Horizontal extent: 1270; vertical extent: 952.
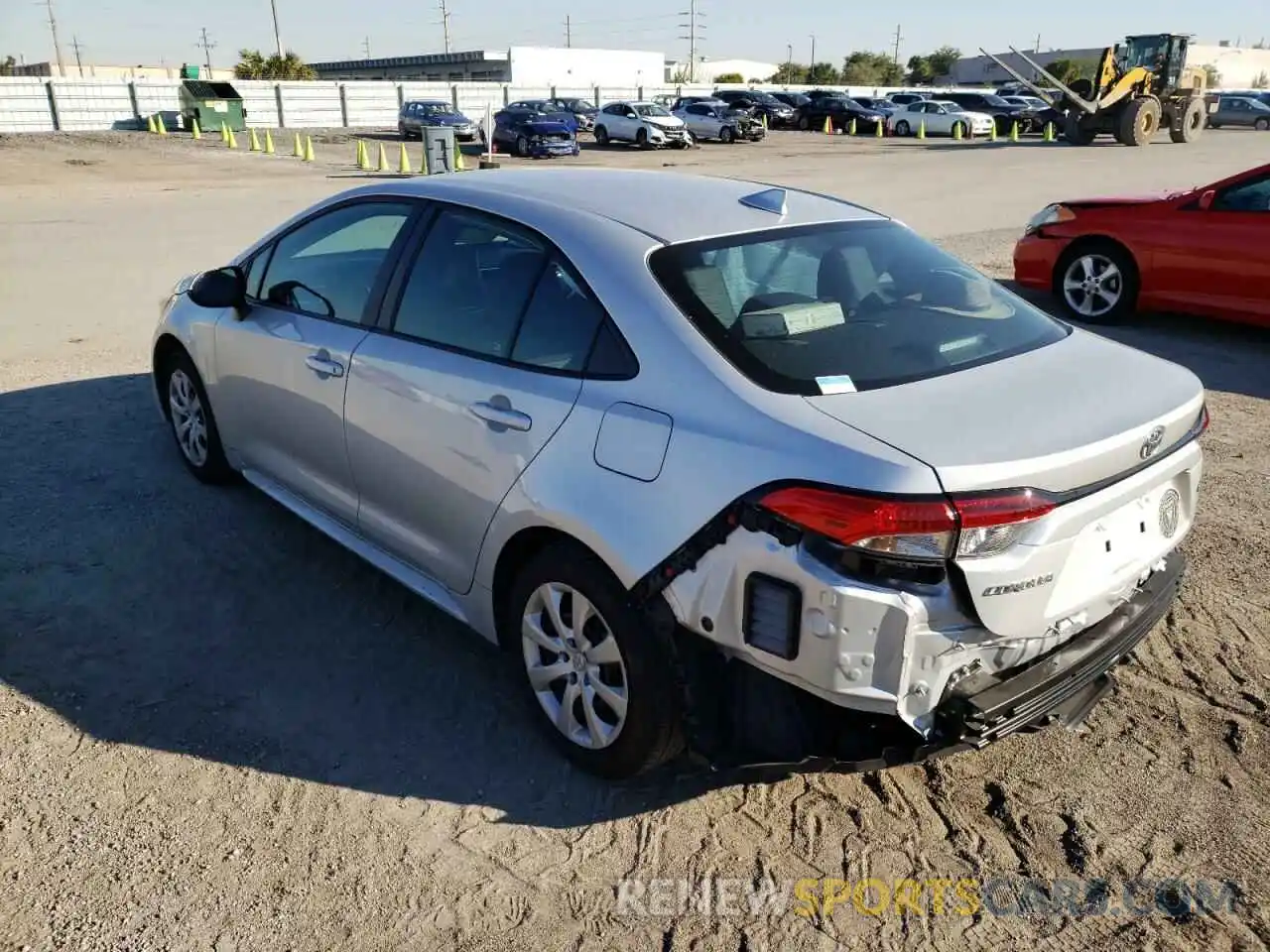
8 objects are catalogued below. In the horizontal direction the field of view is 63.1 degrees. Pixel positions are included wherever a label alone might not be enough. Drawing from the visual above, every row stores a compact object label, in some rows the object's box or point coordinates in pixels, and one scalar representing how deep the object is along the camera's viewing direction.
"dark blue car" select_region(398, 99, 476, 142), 33.69
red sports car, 7.68
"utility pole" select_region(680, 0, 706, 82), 107.90
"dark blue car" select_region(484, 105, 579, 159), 31.20
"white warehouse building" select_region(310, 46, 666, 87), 89.31
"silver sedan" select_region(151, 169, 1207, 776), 2.40
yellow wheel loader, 31.53
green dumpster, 37.38
